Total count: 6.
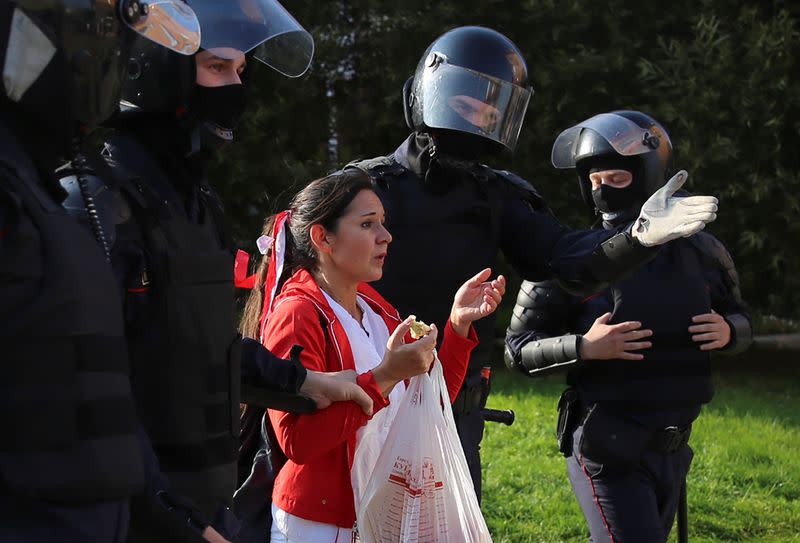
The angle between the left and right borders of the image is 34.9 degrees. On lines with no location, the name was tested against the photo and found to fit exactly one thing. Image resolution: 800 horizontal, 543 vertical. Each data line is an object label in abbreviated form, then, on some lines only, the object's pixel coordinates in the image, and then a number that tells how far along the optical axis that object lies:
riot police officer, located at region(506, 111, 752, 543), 4.55
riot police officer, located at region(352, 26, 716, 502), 4.39
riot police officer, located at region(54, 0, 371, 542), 2.53
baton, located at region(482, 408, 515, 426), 4.75
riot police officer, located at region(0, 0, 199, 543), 1.93
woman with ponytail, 3.22
